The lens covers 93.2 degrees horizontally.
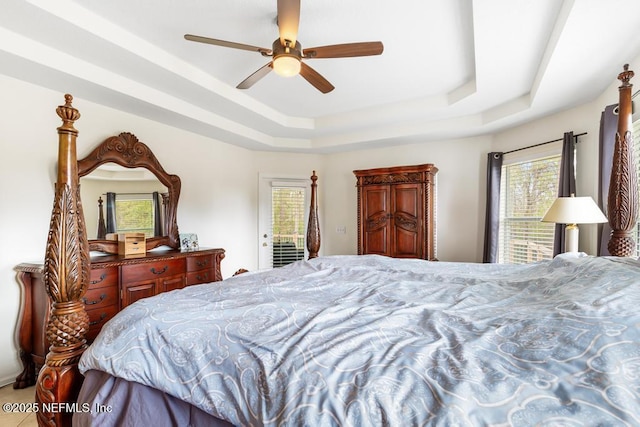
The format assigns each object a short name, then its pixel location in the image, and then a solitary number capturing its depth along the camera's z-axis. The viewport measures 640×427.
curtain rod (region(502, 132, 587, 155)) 3.02
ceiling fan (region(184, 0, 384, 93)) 1.80
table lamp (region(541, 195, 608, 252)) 2.39
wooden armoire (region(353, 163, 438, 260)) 4.04
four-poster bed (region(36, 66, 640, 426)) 0.66
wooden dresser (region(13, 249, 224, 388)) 2.33
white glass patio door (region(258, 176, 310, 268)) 4.83
